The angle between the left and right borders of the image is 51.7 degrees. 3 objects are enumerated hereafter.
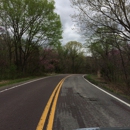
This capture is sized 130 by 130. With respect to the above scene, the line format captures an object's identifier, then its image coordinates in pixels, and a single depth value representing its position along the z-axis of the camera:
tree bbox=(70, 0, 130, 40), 8.22
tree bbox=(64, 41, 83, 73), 56.07
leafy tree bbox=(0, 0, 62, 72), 20.09
